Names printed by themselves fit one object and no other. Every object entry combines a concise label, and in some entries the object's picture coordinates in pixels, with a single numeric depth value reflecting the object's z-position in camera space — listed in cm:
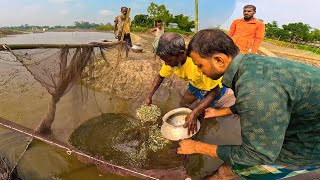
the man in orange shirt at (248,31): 366
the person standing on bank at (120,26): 542
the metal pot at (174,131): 192
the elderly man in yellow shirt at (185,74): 205
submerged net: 192
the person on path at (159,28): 631
